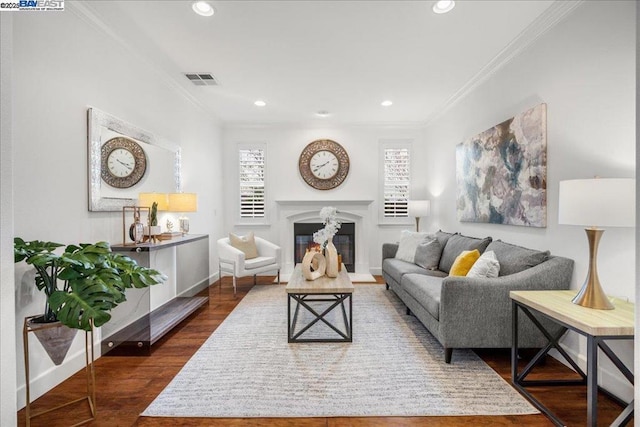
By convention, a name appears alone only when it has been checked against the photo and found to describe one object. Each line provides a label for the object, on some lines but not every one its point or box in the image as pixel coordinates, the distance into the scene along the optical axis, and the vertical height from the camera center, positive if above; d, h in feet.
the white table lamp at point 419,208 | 17.19 -0.04
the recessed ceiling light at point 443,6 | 7.97 +5.17
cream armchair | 15.20 -2.66
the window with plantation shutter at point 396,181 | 19.52 +1.63
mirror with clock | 8.46 +1.43
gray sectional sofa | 7.82 -2.49
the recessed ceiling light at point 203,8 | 8.00 +5.17
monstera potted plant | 5.32 -1.35
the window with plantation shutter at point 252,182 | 19.48 +1.59
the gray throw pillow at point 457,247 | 11.19 -1.49
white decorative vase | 10.66 -1.87
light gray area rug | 6.32 -4.01
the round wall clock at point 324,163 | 19.31 +2.73
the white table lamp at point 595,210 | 5.52 -0.06
